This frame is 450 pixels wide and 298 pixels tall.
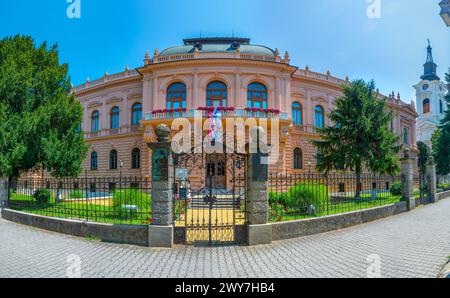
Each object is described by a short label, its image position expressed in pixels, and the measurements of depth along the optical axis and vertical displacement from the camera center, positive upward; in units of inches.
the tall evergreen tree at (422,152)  1886.2 +84.5
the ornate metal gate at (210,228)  297.1 -74.2
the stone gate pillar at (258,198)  292.9 -37.4
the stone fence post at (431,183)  669.9 -49.1
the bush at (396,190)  732.7 -71.7
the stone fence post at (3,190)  533.1 -48.0
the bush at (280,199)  462.8 -60.9
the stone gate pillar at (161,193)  284.4 -30.5
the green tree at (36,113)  531.2 +113.6
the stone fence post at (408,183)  533.0 -38.5
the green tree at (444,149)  1208.0 +65.5
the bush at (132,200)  406.9 -55.4
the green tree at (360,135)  781.9 +87.1
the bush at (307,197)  426.6 -53.6
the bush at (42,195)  546.4 -62.7
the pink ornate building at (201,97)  1020.5 +279.4
